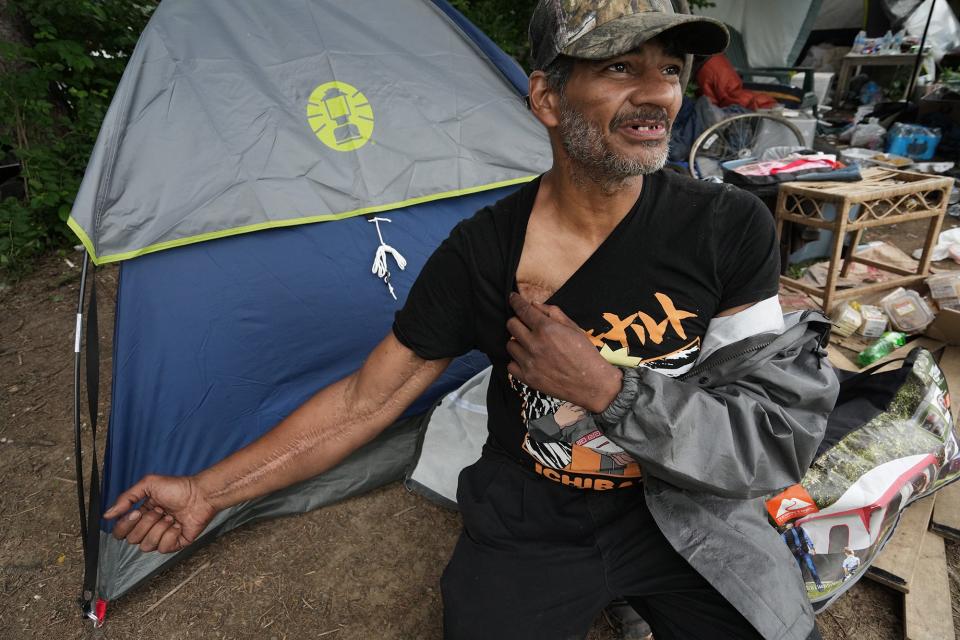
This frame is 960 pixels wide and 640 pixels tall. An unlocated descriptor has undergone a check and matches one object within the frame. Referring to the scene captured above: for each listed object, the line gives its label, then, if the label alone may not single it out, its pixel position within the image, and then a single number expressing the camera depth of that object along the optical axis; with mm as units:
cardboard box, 2713
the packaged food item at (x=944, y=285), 2912
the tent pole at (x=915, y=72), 7332
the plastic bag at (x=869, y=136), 6520
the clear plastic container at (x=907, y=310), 2900
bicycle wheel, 4848
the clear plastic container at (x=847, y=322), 2967
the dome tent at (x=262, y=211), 1917
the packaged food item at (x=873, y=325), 2932
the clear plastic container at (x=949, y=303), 2858
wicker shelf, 2998
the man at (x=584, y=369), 1129
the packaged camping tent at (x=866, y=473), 1561
